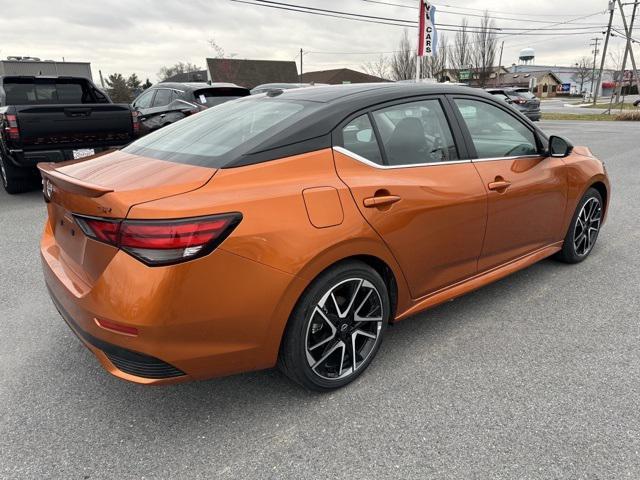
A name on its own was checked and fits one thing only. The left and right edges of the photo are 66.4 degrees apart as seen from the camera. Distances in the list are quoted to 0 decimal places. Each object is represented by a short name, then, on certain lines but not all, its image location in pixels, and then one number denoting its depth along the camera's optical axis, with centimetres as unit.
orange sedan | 201
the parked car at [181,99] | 913
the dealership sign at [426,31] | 1509
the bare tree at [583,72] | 8978
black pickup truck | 643
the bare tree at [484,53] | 4941
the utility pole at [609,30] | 3719
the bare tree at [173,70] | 6907
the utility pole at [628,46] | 3010
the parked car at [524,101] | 2094
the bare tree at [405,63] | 5547
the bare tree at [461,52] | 5097
